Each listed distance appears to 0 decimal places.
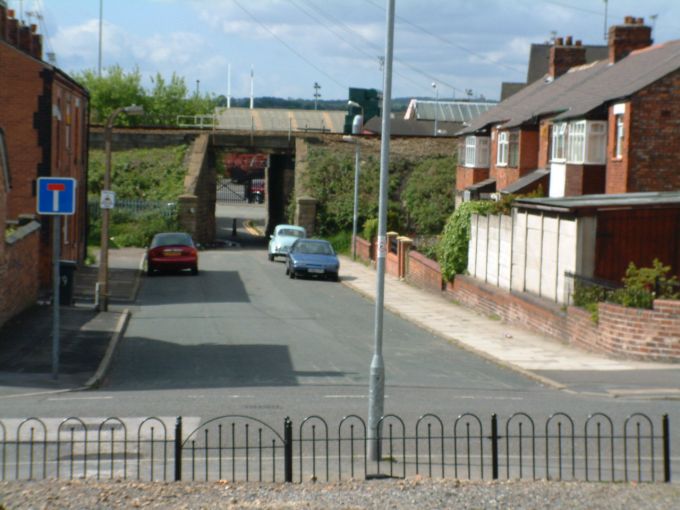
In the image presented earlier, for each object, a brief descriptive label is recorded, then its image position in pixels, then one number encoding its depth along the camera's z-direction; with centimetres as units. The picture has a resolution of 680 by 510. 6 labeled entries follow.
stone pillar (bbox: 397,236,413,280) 4406
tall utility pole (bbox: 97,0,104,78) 9281
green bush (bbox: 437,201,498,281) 3725
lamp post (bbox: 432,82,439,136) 9459
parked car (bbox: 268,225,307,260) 5034
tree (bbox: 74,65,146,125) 8900
